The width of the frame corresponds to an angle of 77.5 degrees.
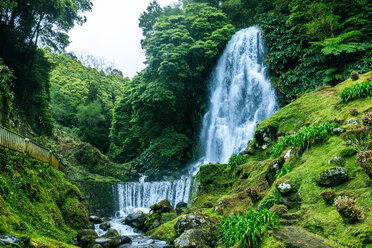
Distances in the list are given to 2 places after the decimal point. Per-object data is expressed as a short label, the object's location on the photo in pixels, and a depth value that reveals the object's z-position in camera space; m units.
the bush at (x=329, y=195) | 4.14
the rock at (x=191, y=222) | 7.20
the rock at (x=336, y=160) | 4.78
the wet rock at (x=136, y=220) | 12.45
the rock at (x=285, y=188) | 5.20
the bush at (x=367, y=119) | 4.73
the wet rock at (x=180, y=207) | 12.59
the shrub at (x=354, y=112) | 5.74
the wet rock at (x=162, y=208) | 11.96
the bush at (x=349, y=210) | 3.33
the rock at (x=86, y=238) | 8.10
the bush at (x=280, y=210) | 4.54
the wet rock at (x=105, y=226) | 11.76
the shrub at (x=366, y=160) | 3.66
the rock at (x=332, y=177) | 4.42
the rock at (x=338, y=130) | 5.68
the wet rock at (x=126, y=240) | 9.19
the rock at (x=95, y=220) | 12.81
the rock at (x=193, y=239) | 6.42
